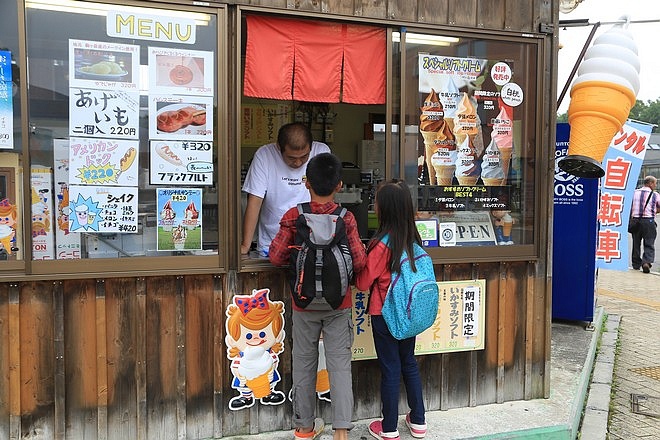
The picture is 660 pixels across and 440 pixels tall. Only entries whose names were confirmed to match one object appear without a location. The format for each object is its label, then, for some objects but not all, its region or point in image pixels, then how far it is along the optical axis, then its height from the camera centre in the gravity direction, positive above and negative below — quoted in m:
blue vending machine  6.59 -0.52
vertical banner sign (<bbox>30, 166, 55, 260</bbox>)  3.31 -0.11
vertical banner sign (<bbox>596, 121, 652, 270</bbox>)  7.24 +0.08
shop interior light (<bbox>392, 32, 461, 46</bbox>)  3.96 +1.15
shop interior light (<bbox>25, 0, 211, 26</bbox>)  3.25 +1.13
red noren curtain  3.69 +0.94
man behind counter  3.87 +0.12
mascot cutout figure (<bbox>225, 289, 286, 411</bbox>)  3.67 -1.00
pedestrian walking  12.04 -0.45
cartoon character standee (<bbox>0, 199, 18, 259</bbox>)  3.29 -0.19
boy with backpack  3.27 -0.51
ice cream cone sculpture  4.07 +0.74
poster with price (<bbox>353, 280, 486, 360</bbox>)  4.11 -0.93
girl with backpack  3.46 -0.55
